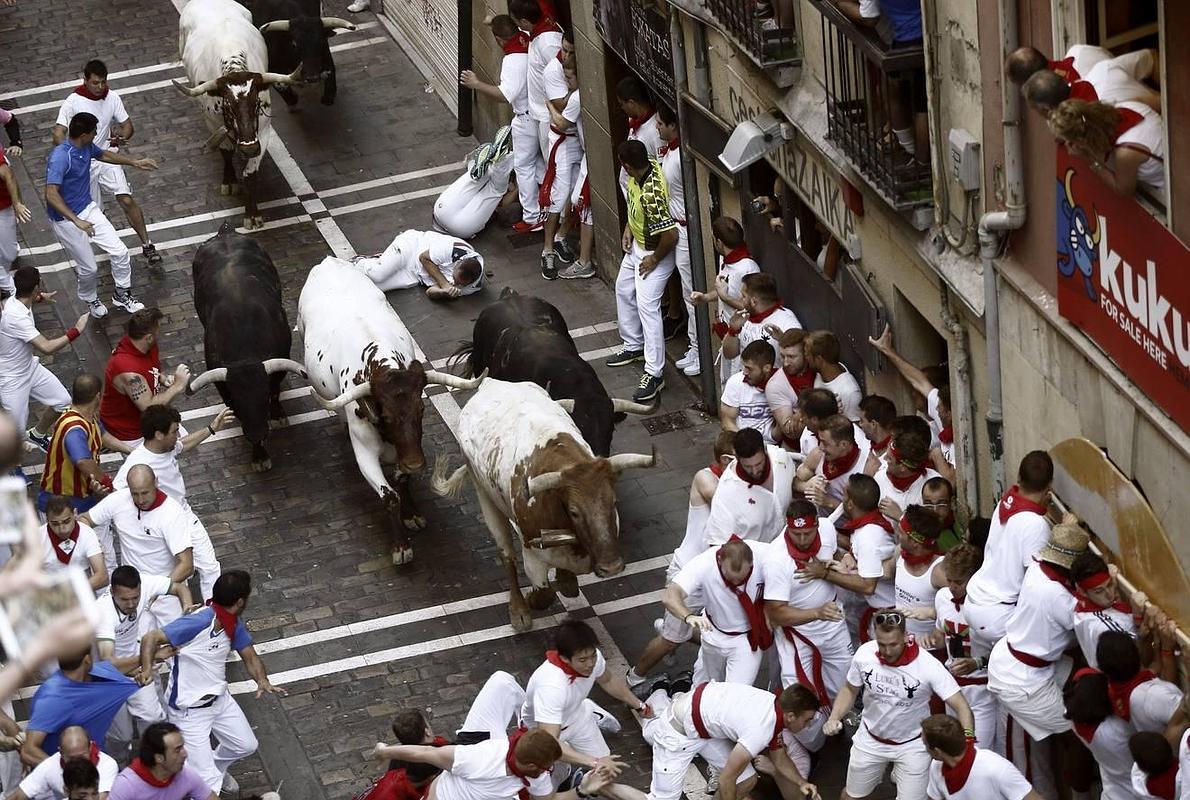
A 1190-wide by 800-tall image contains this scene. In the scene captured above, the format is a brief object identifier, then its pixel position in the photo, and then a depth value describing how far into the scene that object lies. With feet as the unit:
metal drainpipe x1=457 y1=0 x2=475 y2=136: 68.59
